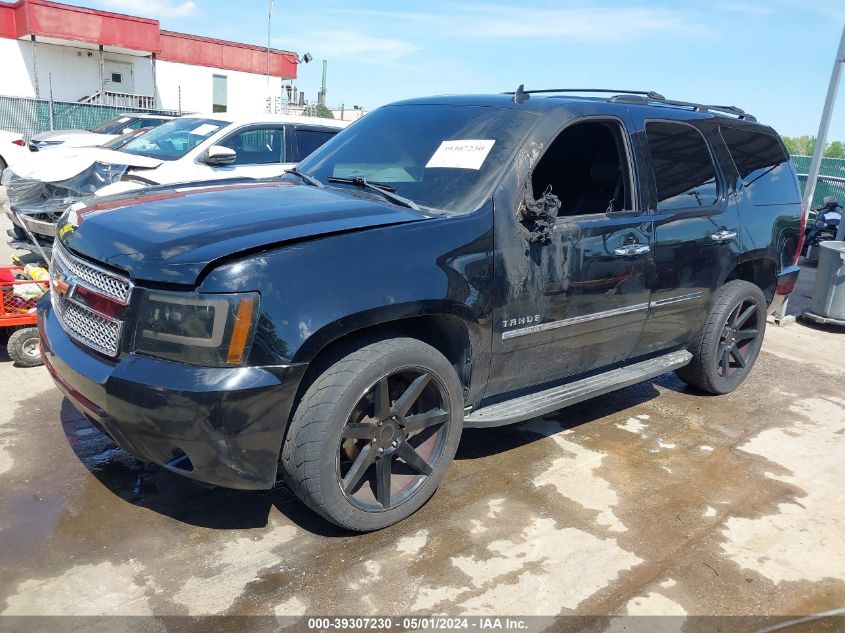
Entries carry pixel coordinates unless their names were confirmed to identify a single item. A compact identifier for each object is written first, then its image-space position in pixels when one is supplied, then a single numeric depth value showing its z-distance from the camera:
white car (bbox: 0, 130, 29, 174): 13.92
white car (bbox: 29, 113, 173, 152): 12.35
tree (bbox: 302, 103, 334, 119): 39.65
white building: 28.55
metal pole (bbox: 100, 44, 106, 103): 30.45
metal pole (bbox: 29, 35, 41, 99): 28.08
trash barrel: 7.45
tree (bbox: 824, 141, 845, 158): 27.48
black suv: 2.67
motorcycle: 11.83
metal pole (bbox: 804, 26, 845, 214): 7.42
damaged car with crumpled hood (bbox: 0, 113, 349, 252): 7.01
